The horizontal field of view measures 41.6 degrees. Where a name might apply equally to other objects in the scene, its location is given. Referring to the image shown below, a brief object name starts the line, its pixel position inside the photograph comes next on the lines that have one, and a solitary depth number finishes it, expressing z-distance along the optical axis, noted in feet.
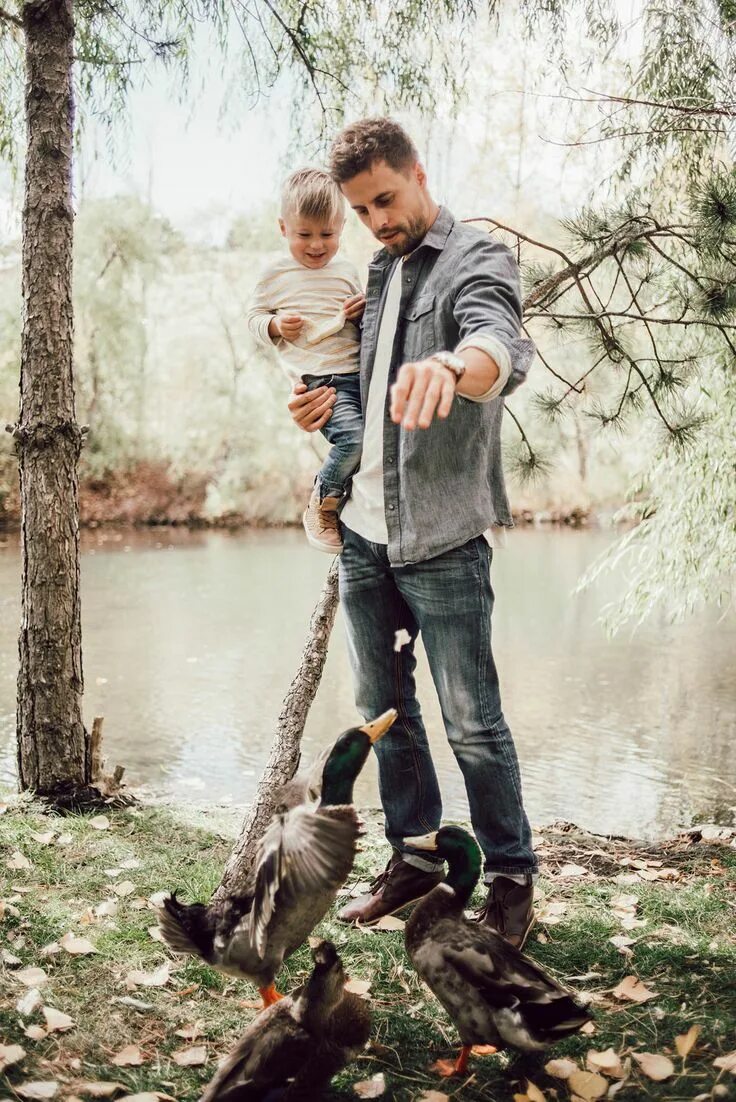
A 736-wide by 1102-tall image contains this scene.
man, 7.08
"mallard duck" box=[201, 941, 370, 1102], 6.00
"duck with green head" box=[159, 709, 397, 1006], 6.42
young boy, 8.03
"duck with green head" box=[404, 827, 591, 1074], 6.38
